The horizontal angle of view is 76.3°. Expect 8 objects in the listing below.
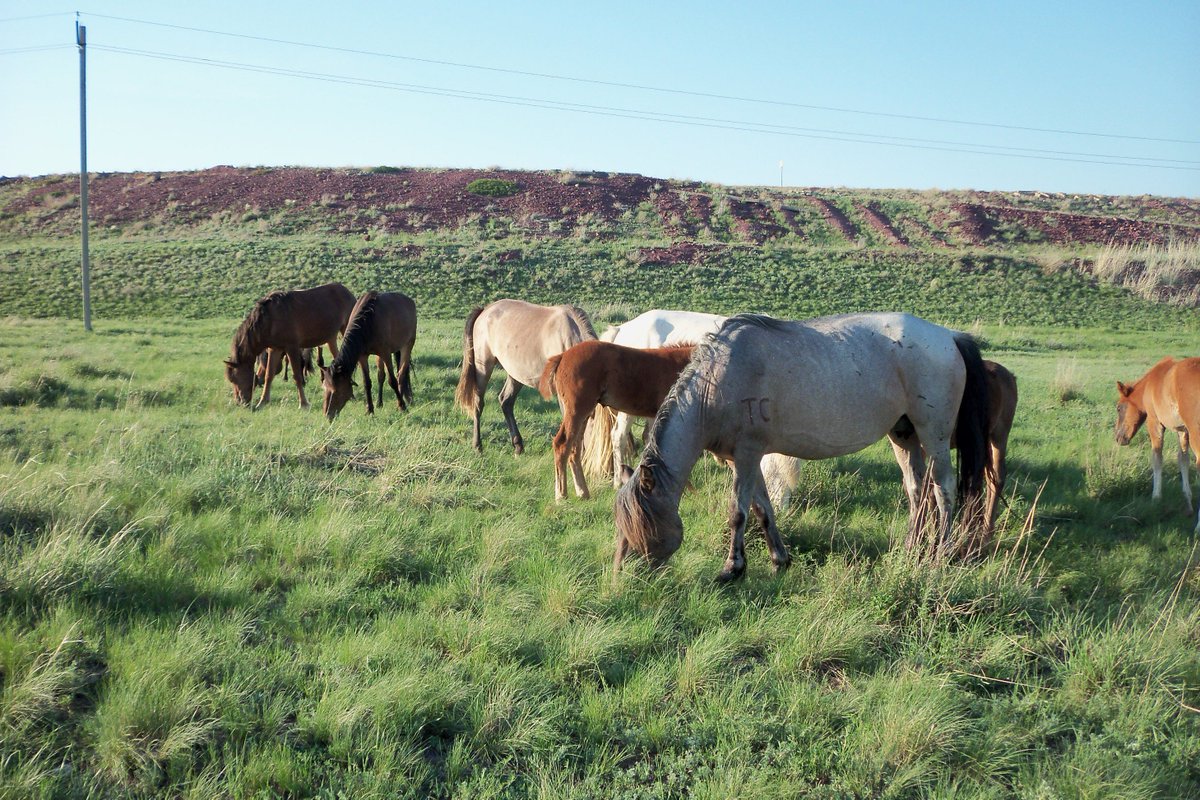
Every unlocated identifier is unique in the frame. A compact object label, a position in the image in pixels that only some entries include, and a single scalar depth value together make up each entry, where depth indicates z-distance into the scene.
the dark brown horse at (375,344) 10.63
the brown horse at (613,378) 6.77
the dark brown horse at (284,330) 11.56
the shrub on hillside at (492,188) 45.03
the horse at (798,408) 5.11
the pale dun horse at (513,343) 8.88
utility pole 21.25
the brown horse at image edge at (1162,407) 6.77
